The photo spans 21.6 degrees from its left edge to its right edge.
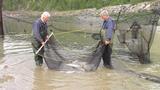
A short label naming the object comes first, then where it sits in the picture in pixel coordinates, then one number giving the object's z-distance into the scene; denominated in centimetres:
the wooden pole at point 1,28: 2164
